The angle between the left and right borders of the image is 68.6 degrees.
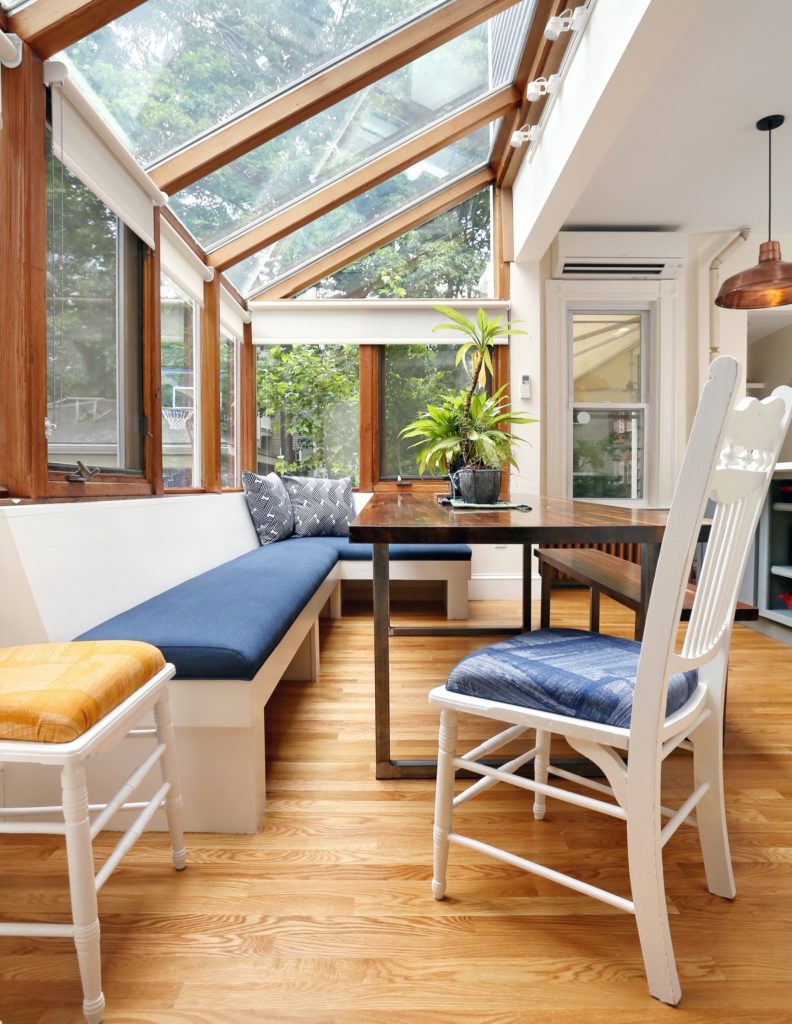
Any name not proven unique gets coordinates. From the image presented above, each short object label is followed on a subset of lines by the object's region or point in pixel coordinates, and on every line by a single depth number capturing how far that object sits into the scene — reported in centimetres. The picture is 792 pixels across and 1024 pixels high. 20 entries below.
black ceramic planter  213
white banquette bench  139
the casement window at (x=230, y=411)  407
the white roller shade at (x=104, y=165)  188
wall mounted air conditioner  443
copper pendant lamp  313
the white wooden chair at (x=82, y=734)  89
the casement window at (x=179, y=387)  301
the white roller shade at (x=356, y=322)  446
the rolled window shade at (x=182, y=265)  287
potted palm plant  210
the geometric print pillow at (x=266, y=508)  387
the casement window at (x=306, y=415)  457
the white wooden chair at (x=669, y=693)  85
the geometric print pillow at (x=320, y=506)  405
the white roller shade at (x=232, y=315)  393
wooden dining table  141
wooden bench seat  195
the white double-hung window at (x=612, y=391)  459
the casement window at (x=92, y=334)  191
